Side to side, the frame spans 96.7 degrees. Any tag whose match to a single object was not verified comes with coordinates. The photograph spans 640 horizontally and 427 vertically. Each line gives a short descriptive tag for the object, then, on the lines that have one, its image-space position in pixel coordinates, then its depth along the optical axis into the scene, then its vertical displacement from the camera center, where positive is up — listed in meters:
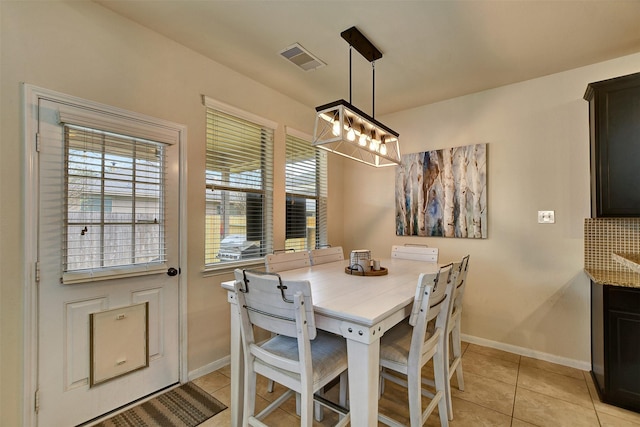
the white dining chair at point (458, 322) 2.00 -0.80
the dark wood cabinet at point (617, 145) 2.14 +0.53
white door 1.71 -0.29
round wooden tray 2.19 -0.44
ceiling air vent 2.36 +1.39
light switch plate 2.69 -0.02
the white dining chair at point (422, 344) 1.48 -0.76
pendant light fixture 1.96 +0.71
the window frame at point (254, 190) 2.52 +0.27
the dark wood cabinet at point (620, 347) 1.94 -0.93
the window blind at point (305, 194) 3.37 +0.28
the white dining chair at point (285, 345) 1.30 -0.70
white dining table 1.28 -0.51
